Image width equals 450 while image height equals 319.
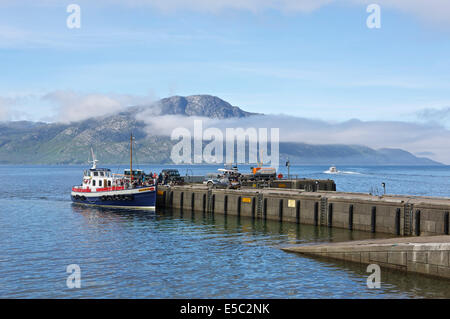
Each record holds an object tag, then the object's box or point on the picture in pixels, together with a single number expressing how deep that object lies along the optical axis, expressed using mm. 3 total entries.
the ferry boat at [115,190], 70125
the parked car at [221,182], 71400
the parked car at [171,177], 79688
